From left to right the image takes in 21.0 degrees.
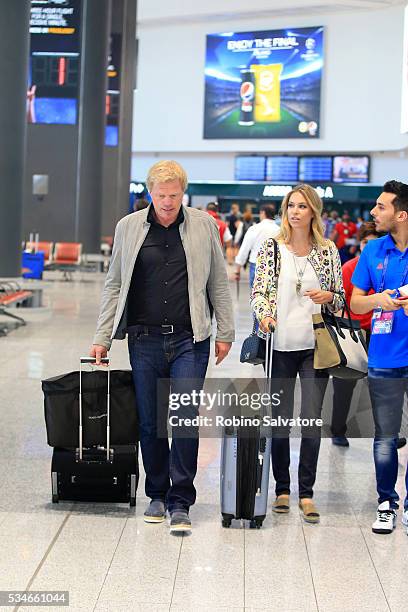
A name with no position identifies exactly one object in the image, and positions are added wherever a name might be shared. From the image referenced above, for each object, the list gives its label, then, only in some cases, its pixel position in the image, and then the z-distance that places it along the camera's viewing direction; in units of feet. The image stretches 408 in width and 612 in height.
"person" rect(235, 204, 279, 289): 47.29
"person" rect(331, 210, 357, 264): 102.06
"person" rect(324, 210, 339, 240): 109.51
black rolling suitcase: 18.39
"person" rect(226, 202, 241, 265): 108.88
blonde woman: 18.08
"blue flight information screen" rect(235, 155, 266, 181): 147.33
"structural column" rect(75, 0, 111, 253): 96.32
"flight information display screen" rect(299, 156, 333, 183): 143.13
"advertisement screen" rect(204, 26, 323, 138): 142.00
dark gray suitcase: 17.72
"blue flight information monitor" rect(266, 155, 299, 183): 145.59
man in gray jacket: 17.39
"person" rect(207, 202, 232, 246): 72.20
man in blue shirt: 17.58
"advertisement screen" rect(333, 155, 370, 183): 141.18
